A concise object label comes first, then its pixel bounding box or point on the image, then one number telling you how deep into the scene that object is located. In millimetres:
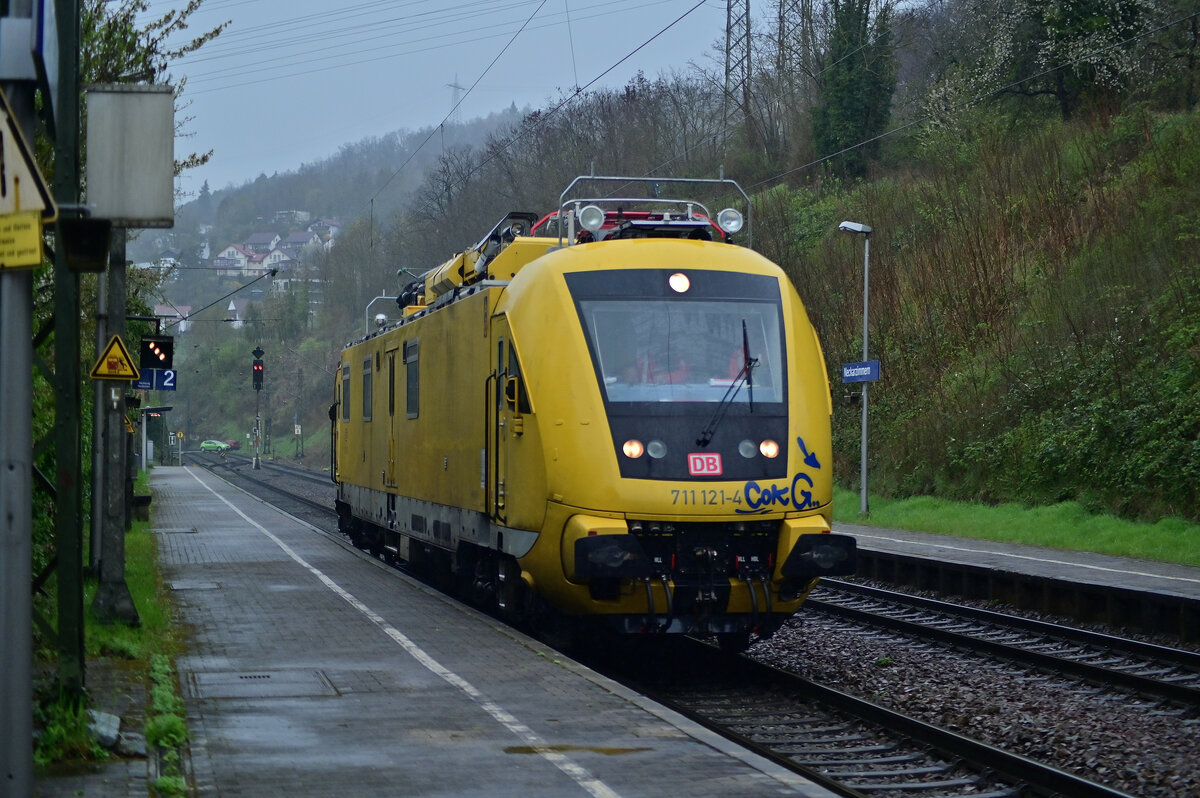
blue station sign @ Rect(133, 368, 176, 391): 22688
